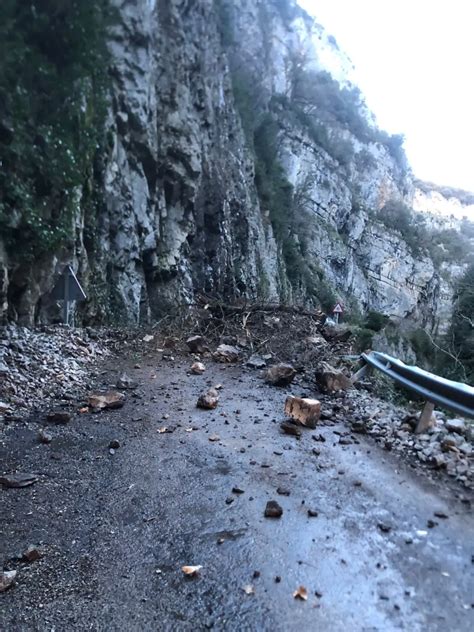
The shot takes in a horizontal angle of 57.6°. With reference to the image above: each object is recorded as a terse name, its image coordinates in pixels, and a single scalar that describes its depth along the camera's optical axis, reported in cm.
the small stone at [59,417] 436
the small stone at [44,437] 390
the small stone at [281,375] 616
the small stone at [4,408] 435
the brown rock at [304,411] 450
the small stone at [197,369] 689
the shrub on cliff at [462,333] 1654
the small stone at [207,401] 514
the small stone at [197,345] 829
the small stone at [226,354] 775
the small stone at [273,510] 280
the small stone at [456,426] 402
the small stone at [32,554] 237
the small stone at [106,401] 486
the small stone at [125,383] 579
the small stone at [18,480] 314
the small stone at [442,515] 274
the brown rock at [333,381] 572
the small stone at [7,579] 216
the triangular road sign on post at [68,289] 736
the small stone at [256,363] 736
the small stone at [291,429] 427
